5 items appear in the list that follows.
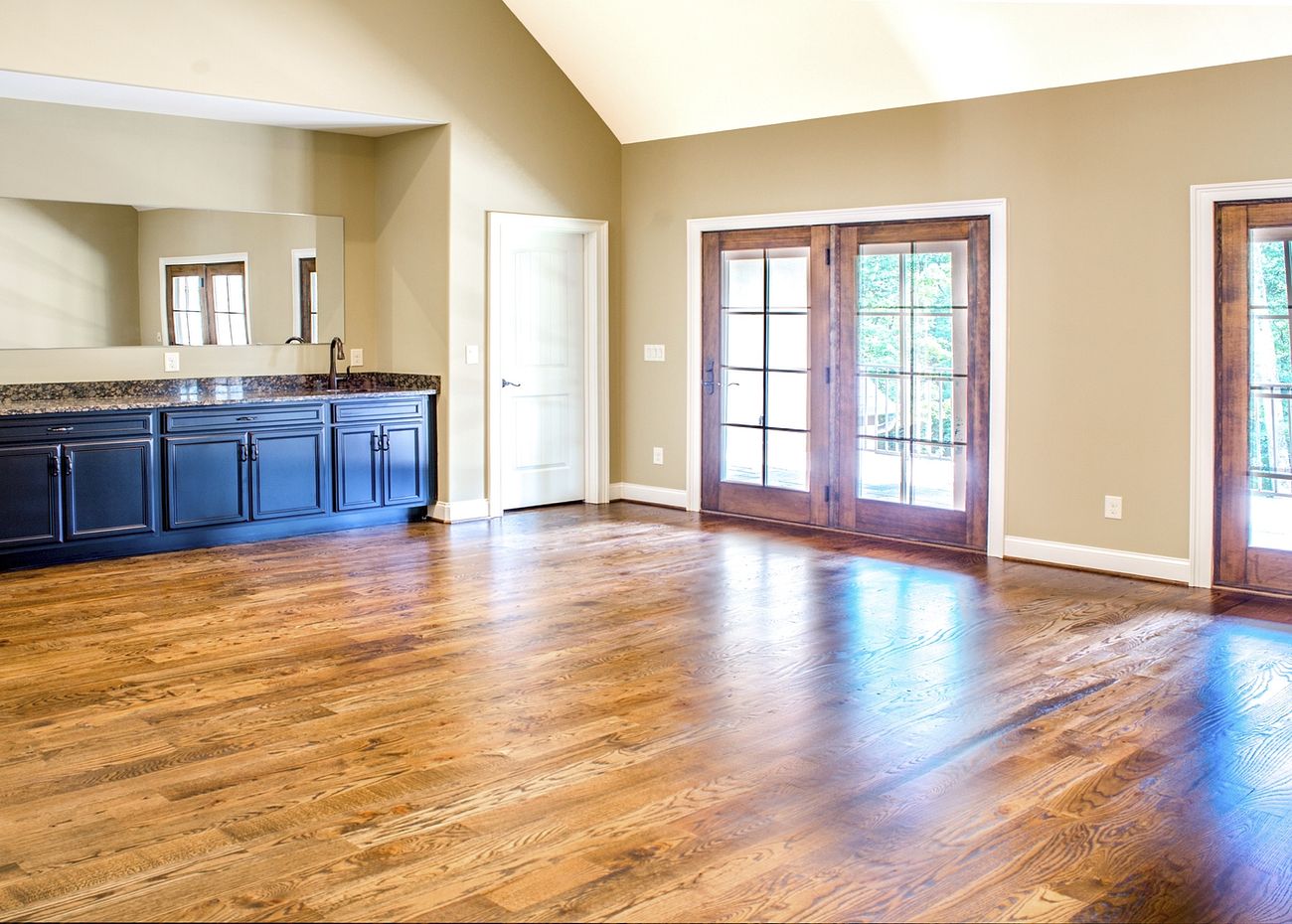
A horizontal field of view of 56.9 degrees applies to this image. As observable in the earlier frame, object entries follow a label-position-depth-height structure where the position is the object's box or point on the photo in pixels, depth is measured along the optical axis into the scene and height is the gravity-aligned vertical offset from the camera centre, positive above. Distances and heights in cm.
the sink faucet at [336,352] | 804 +38
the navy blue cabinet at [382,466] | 767 -39
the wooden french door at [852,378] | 697 +17
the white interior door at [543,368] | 834 +27
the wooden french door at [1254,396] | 576 +2
